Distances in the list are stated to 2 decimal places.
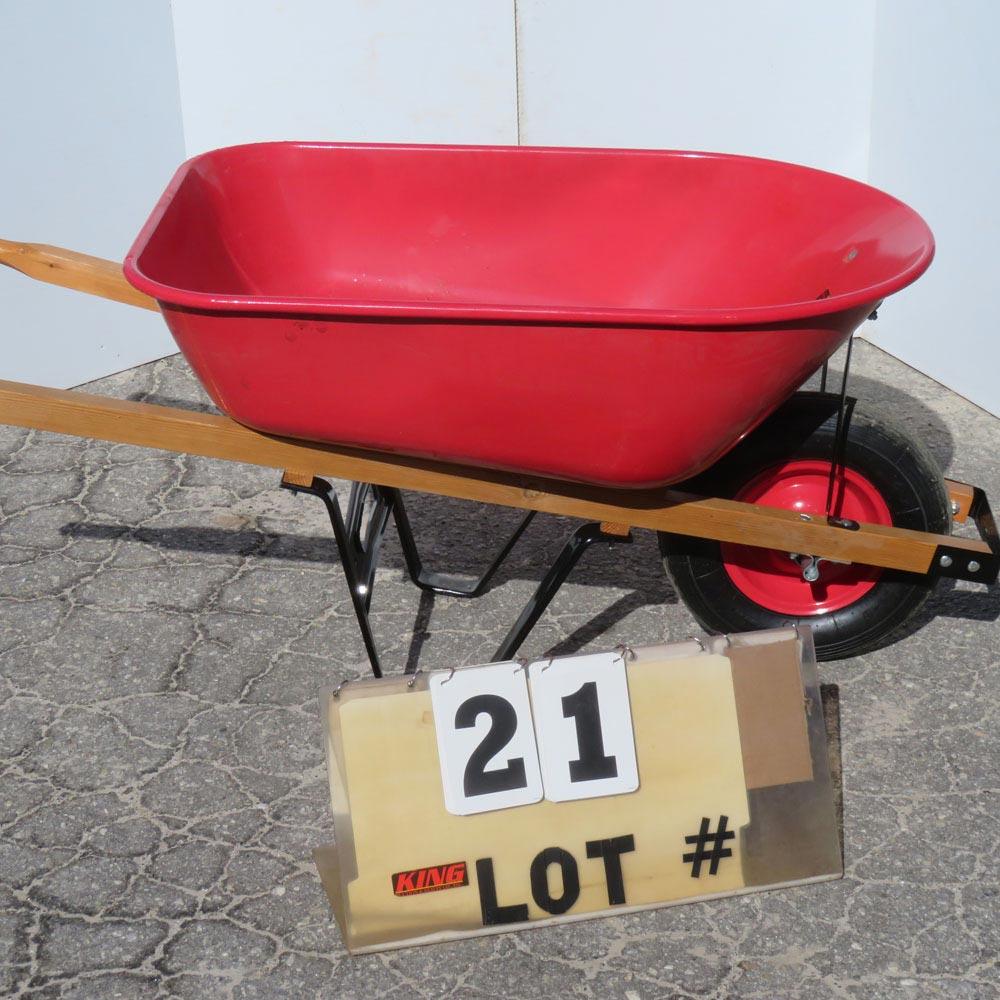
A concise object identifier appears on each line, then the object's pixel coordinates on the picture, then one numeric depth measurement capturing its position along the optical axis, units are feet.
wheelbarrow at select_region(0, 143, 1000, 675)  7.54
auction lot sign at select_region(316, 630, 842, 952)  7.49
